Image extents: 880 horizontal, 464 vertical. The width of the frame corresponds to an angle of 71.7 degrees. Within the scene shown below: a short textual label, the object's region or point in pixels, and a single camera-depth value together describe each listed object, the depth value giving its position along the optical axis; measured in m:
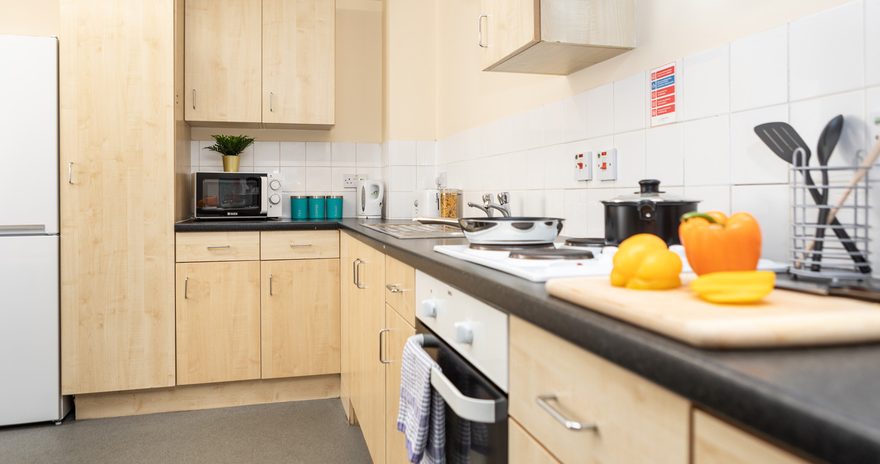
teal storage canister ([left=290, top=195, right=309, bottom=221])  3.53
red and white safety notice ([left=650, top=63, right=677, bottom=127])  1.51
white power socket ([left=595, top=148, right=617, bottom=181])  1.75
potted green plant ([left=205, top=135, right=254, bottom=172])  3.39
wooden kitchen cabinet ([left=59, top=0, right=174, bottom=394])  2.82
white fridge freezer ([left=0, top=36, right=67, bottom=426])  2.69
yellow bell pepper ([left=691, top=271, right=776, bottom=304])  0.66
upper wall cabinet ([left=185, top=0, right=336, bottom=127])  3.23
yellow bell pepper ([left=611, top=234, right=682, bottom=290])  0.77
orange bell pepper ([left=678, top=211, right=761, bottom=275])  0.85
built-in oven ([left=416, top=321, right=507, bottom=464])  0.94
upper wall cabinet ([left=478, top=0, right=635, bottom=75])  1.61
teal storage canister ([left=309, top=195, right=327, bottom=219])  3.55
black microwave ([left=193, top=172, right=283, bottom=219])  3.17
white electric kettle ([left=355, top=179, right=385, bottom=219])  3.48
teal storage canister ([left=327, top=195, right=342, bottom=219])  3.58
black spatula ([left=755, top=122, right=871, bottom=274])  0.99
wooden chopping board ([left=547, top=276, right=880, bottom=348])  0.53
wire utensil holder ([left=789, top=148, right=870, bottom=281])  0.90
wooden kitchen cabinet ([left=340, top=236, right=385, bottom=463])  1.96
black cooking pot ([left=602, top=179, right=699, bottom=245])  1.25
